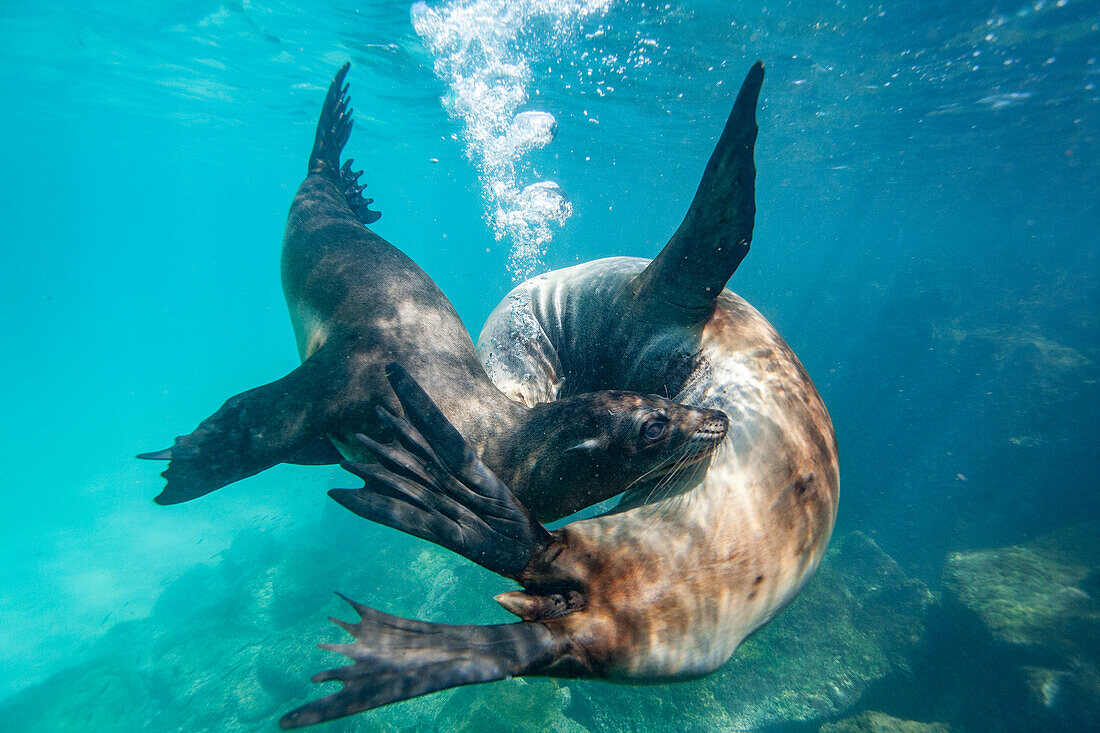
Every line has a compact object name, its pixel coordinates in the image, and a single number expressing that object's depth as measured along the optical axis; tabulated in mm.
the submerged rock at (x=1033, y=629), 7367
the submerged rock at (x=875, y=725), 7082
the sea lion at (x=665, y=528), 1500
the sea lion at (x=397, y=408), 2133
